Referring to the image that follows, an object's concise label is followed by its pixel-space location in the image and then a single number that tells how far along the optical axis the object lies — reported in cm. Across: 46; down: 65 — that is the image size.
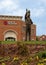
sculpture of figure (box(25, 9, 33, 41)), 1921
